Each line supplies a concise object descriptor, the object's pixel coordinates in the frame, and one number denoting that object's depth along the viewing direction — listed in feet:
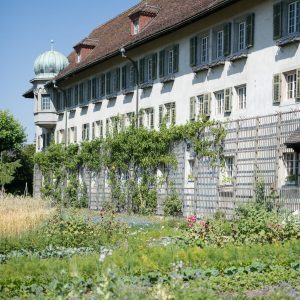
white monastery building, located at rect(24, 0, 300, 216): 72.02
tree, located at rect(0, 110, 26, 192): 187.52
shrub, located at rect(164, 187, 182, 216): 88.53
